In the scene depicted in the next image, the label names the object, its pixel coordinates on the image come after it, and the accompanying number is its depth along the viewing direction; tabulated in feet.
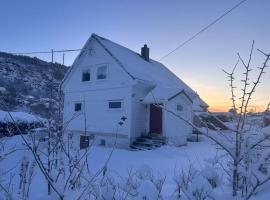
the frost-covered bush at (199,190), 6.22
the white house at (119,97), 42.65
